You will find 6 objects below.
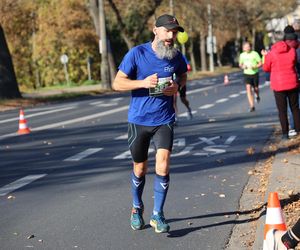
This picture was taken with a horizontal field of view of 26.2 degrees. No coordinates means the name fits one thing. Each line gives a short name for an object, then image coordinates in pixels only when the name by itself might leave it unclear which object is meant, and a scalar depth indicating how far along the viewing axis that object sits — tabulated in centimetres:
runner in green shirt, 1781
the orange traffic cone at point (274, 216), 494
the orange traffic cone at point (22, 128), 1534
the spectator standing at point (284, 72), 1095
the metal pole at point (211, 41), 6062
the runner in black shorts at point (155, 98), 570
